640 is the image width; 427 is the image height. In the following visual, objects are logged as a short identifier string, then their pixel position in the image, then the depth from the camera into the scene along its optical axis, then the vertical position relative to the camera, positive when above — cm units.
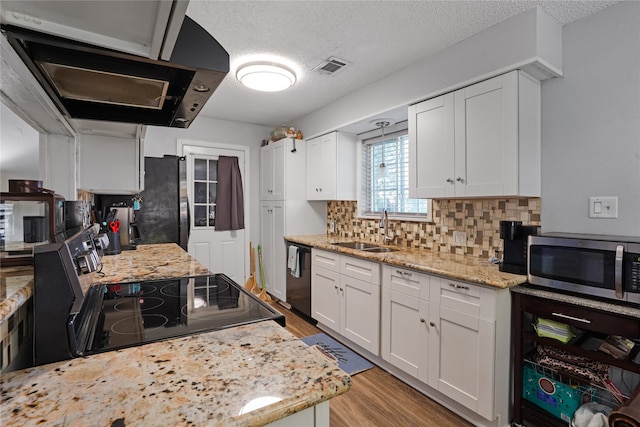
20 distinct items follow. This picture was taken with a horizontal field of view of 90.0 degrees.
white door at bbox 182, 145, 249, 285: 418 -19
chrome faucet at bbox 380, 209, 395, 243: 309 -15
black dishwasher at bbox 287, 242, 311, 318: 350 -85
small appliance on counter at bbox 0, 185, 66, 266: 104 -3
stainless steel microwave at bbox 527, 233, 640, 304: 148 -28
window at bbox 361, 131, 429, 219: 320 +34
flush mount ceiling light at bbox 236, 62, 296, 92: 258 +112
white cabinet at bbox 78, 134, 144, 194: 220 +34
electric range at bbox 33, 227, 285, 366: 78 -35
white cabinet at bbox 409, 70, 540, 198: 199 +48
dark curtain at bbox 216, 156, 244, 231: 432 +19
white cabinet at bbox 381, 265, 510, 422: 180 -81
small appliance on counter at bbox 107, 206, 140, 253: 279 -13
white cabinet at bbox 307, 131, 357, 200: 360 +51
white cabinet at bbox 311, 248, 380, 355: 259 -79
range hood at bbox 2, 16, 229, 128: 78 +40
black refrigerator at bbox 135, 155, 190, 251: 334 +8
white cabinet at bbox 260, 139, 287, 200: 404 +52
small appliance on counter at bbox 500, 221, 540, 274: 192 -21
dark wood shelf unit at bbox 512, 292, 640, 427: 146 -64
